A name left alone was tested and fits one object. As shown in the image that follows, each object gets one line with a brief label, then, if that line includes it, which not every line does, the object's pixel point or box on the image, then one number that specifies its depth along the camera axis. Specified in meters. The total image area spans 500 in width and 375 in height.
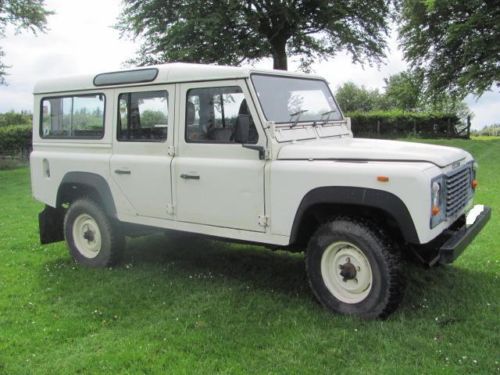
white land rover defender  4.45
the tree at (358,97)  55.53
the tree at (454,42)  22.98
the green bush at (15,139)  24.80
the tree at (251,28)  21.45
